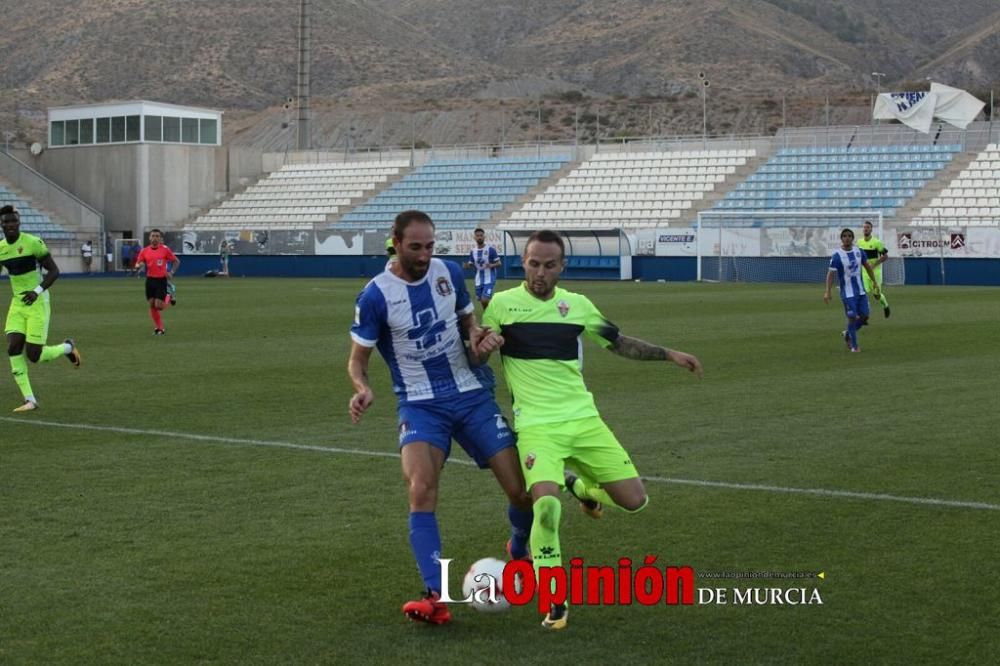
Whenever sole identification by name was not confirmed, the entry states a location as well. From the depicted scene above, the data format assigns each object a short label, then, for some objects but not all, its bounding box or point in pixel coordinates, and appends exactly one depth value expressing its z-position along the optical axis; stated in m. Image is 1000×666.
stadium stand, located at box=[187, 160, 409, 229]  65.00
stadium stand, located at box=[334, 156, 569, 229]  61.34
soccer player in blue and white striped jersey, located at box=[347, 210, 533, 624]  6.84
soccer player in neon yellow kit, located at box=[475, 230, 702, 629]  6.86
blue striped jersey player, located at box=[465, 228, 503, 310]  31.31
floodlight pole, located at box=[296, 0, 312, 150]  67.44
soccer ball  6.66
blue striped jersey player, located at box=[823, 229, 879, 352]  21.08
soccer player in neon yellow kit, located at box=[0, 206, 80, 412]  14.63
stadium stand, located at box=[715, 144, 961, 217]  53.47
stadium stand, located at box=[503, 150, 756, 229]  56.94
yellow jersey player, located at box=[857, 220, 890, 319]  26.66
